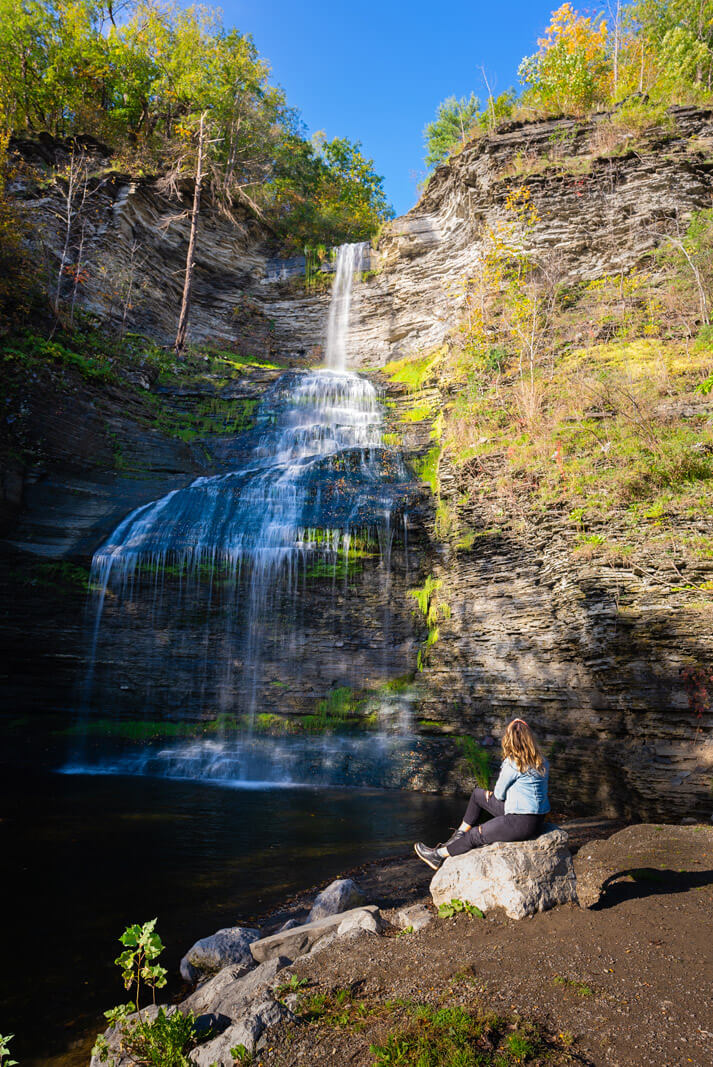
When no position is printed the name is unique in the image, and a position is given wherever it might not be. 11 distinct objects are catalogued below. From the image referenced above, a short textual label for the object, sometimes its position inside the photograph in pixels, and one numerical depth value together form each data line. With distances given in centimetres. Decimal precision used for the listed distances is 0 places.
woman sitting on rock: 425
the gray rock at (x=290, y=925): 486
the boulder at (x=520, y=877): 389
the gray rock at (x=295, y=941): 424
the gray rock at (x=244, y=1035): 275
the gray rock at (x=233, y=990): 335
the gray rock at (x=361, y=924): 423
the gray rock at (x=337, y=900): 508
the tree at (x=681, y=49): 1811
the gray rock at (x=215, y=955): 429
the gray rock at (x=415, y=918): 416
